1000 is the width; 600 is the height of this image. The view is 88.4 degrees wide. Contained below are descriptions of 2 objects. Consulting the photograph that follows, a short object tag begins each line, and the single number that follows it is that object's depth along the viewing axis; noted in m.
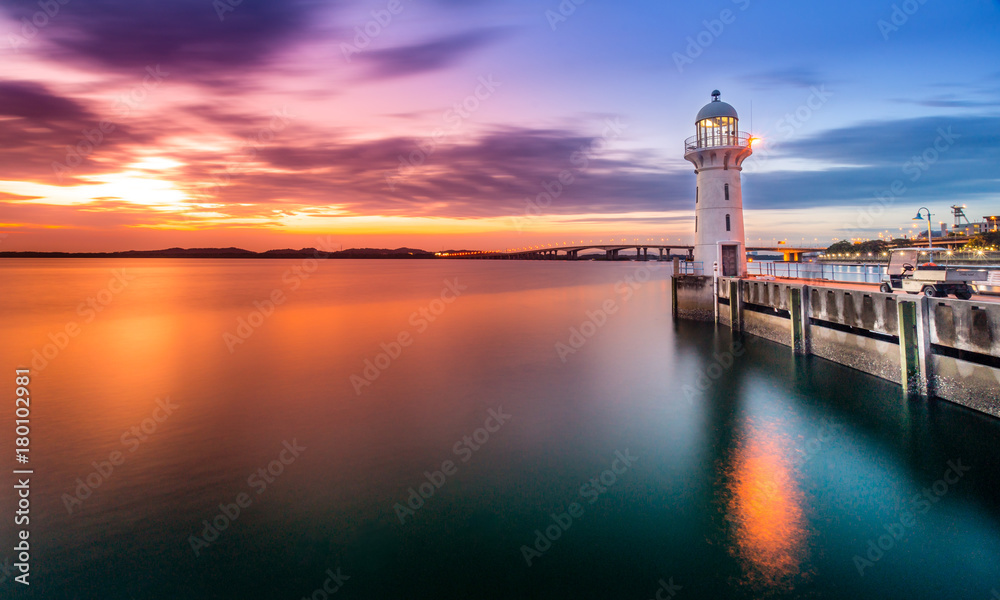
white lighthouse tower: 23.98
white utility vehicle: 11.36
